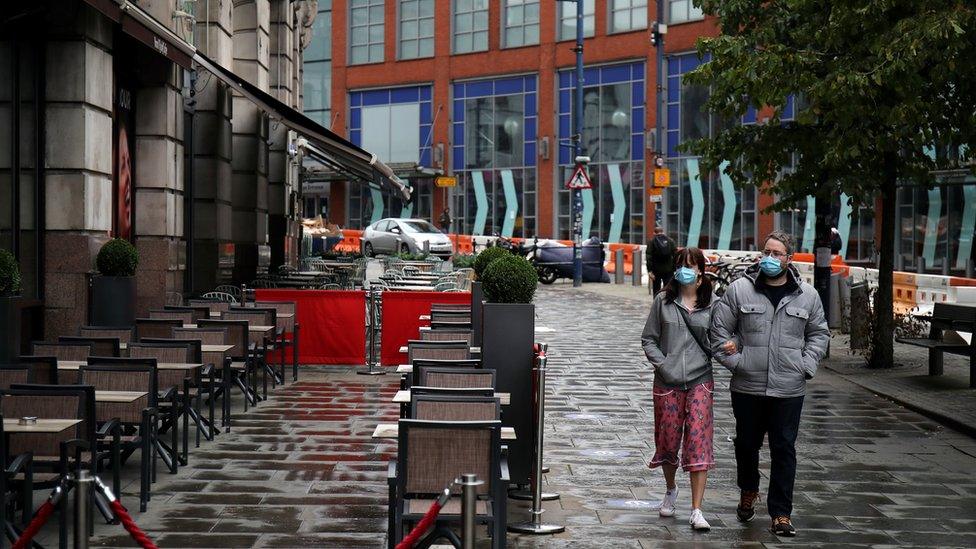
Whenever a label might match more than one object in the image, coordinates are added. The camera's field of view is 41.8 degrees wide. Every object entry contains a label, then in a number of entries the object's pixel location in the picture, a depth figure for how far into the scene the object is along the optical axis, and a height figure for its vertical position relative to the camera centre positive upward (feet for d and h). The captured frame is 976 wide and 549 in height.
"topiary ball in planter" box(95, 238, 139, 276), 47.52 -0.33
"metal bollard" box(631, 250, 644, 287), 124.98 -1.32
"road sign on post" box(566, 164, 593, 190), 119.14 +7.02
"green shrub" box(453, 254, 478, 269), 83.83 -0.52
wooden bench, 50.56 -3.11
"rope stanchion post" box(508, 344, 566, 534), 26.43 -4.82
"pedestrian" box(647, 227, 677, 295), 73.77 +0.00
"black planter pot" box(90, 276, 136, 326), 47.03 -1.84
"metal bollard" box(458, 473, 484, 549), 15.52 -3.06
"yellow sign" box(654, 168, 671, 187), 115.85 +7.10
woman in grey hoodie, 27.35 -2.46
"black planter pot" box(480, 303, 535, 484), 29.63 -2.24
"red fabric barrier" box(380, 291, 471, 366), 57.06 -2.99
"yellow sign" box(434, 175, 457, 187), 165.58 +9.47
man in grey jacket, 26.63 -1.85
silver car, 142.82 +1.75
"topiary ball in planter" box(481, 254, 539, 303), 30.83 -0.63
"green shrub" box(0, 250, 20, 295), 35.78 -0.71
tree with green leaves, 45.65 +6.51
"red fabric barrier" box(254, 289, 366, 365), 57.06 -3.25
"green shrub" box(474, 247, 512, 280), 50.59 -0.13
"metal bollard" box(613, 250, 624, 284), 128.57 -1.17
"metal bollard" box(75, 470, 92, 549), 14.56 -2.93
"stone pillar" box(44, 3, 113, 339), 47.62 +2.99
